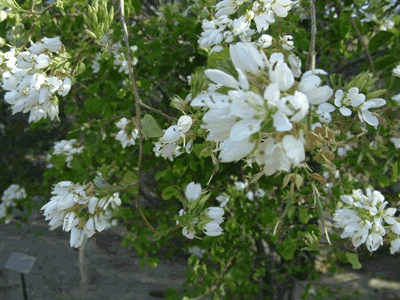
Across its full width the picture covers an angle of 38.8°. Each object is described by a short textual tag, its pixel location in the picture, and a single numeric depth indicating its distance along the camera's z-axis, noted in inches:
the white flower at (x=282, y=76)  11.2
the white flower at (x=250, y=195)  39.5
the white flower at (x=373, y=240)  18.2
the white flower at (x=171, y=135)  15.5
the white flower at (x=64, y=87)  16.8
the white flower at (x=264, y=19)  17.3
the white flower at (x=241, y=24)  17.9
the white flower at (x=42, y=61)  16.5
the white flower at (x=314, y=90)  11.6
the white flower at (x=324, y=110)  17.1
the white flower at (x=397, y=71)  22.1
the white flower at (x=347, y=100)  17.0
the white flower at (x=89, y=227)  15.5
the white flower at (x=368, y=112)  17.2
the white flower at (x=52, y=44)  17.1
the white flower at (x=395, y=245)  19.0
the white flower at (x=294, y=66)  13.6
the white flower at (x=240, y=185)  38.4
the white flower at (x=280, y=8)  17.2
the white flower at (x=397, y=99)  22.5
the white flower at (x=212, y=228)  17.3
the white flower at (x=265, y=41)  16.2
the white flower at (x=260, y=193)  41.0
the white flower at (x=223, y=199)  36.3
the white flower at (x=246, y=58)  11.6
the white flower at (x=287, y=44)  16.3
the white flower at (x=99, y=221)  15.6
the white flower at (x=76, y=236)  15.5
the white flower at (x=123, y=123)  28.6
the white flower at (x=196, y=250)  43.6
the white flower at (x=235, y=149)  11.3
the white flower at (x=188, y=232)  17.3
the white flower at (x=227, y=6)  17.6
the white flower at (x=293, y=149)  11.0
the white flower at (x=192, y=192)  17.8
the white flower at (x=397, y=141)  23.6
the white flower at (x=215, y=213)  17.4
